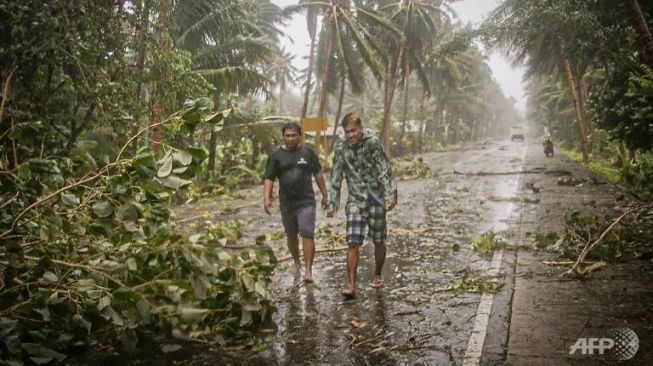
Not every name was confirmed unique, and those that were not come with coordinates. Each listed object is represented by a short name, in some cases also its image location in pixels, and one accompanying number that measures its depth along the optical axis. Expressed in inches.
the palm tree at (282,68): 1787.4
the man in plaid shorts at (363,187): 201.3
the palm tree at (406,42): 959.6
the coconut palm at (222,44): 510.6
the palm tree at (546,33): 536.4
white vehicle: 2406.5
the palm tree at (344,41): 780.0
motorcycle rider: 1056.2
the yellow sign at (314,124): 721.8
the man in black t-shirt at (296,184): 222.4
